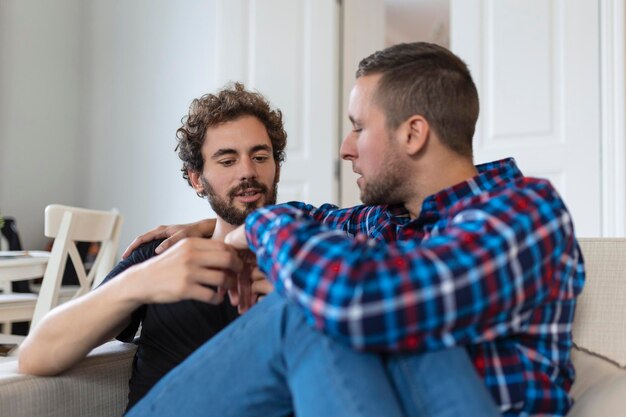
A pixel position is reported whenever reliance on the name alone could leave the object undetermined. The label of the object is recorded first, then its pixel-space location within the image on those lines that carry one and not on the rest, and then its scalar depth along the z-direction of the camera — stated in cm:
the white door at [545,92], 259
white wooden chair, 237
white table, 230
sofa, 102
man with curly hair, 100
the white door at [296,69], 324
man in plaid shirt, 79
